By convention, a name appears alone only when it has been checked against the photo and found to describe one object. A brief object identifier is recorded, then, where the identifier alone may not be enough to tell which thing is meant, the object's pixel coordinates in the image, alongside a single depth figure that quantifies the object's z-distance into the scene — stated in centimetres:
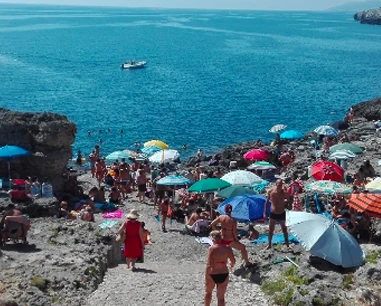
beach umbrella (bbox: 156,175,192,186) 2520
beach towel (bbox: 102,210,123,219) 2342
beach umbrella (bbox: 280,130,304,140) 4125
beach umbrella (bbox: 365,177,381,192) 2215
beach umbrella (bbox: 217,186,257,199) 2230
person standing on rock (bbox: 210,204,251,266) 1411
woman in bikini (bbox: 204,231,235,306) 1154
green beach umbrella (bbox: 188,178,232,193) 2300
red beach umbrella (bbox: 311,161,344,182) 2456
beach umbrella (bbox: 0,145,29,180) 2498
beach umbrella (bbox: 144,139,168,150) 3664
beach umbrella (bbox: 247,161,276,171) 3075
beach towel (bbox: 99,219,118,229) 1955
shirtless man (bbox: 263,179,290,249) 1633
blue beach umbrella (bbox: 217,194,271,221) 1973
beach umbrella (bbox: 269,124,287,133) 4488
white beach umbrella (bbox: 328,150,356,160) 2873
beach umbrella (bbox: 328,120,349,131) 4948
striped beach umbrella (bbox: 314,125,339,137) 3984
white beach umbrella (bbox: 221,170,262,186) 2470
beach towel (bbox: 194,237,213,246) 2056
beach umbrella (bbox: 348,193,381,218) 1775
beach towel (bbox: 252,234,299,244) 1802
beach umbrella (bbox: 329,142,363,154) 3080
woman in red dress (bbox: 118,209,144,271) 1486
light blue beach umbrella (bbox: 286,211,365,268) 1410
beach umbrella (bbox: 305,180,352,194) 2208
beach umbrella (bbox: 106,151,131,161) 3259
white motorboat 10384
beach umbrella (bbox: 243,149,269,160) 3288
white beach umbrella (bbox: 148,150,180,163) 3453
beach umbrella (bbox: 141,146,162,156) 3657
